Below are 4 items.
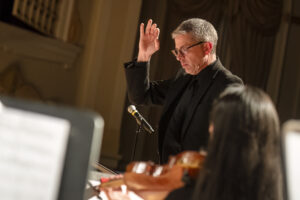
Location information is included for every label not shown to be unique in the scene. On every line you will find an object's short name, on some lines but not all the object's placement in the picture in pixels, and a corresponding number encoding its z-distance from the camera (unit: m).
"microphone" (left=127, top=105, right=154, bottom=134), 7.18
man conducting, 6.99
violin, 6.31
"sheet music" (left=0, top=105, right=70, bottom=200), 4.27
